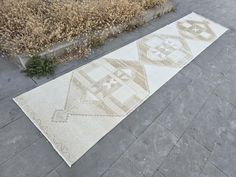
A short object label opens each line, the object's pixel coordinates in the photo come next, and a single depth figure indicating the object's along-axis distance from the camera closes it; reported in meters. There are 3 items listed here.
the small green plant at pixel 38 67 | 2.61
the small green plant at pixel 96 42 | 3.12
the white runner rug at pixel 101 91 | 2.12
